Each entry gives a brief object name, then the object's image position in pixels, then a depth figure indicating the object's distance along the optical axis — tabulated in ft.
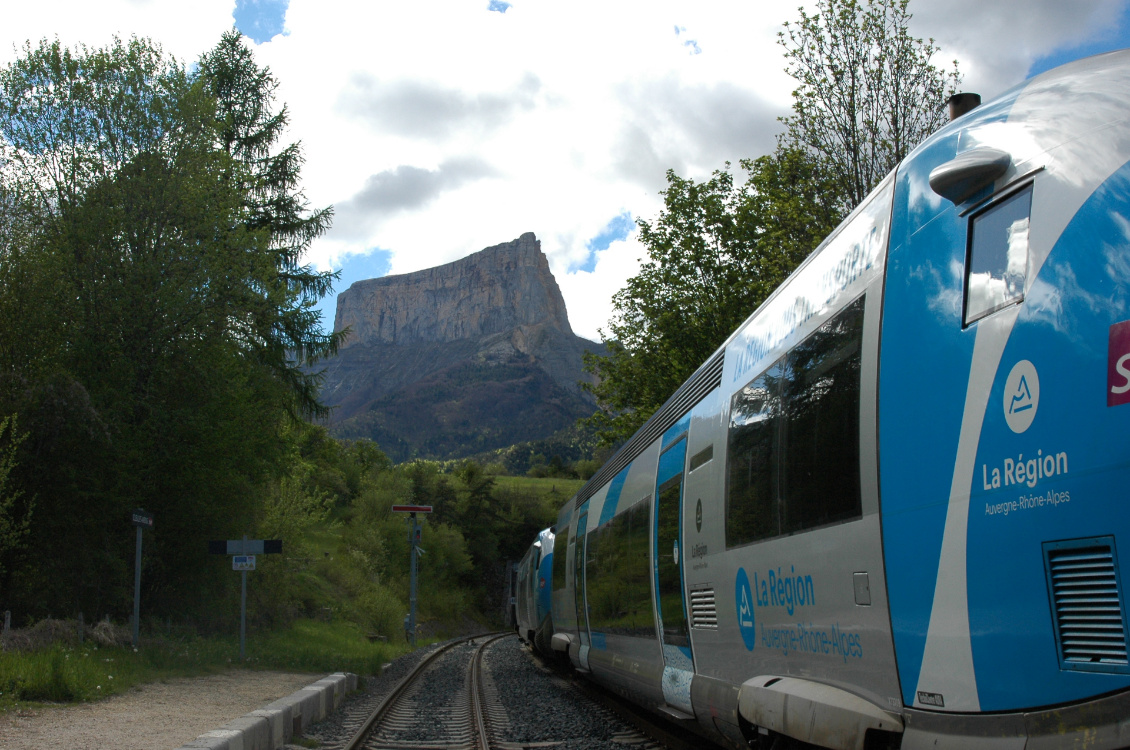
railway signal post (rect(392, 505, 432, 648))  93.16
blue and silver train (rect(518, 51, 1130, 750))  8.75
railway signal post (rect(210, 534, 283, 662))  49.98
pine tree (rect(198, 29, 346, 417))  91.71
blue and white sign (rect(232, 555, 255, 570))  50.14
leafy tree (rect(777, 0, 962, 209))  51.37
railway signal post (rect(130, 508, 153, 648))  43.16
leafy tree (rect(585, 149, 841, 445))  88.53
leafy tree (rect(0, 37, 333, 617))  51.90
